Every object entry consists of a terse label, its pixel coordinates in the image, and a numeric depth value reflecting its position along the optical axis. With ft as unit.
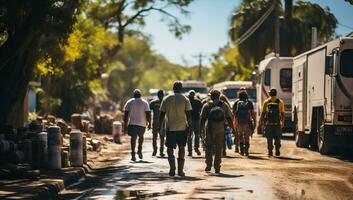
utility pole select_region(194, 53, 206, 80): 458.91
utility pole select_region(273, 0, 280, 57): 158.71
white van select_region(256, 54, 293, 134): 119.14
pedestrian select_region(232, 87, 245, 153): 79.71
